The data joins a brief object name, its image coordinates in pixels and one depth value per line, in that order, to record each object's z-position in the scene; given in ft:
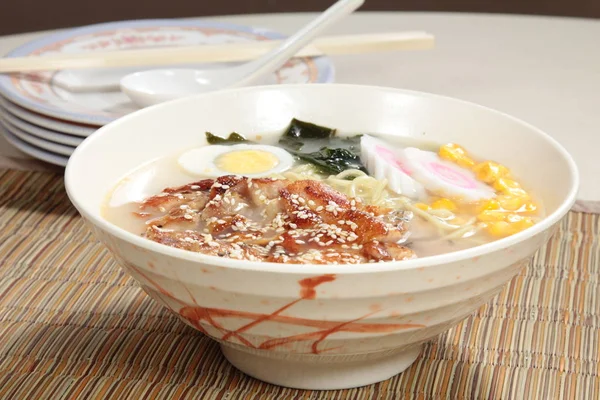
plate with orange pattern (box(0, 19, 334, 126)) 2.04
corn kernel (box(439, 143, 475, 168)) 1.70
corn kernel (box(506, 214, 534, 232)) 1.52
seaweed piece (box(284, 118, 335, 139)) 1.79
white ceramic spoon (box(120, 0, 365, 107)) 2.13
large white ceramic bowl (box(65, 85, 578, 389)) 1.31
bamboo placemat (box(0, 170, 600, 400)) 1.51
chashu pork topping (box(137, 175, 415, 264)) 1.42
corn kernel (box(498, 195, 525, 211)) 1.58
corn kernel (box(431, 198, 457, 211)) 1.61
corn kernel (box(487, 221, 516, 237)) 1.53
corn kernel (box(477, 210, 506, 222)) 1.56
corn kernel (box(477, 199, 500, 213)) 1.59
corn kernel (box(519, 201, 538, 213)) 1.57
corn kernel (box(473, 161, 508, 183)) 1.64
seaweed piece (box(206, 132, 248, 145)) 1.76
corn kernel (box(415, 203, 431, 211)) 1.60
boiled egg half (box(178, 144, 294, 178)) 1.71
